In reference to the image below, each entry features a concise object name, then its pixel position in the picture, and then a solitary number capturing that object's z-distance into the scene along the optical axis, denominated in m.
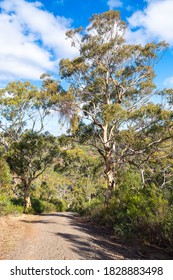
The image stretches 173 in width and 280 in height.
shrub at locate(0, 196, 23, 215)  13.40
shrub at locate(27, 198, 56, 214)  23.87
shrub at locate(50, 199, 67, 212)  33.61
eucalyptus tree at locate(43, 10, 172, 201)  13.85
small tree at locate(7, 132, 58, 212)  21.31
